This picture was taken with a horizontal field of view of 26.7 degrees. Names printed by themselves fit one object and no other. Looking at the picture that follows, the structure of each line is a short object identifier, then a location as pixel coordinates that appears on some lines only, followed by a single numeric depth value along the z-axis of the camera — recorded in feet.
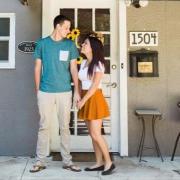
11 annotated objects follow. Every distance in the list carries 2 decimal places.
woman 14.78
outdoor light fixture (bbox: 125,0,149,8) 16.97
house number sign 18.28
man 15.20
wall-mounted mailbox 18.13
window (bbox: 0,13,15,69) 17.97
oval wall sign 17.95
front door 18.67
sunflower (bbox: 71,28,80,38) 18.54
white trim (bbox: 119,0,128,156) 18.19
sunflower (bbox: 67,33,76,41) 18.49
